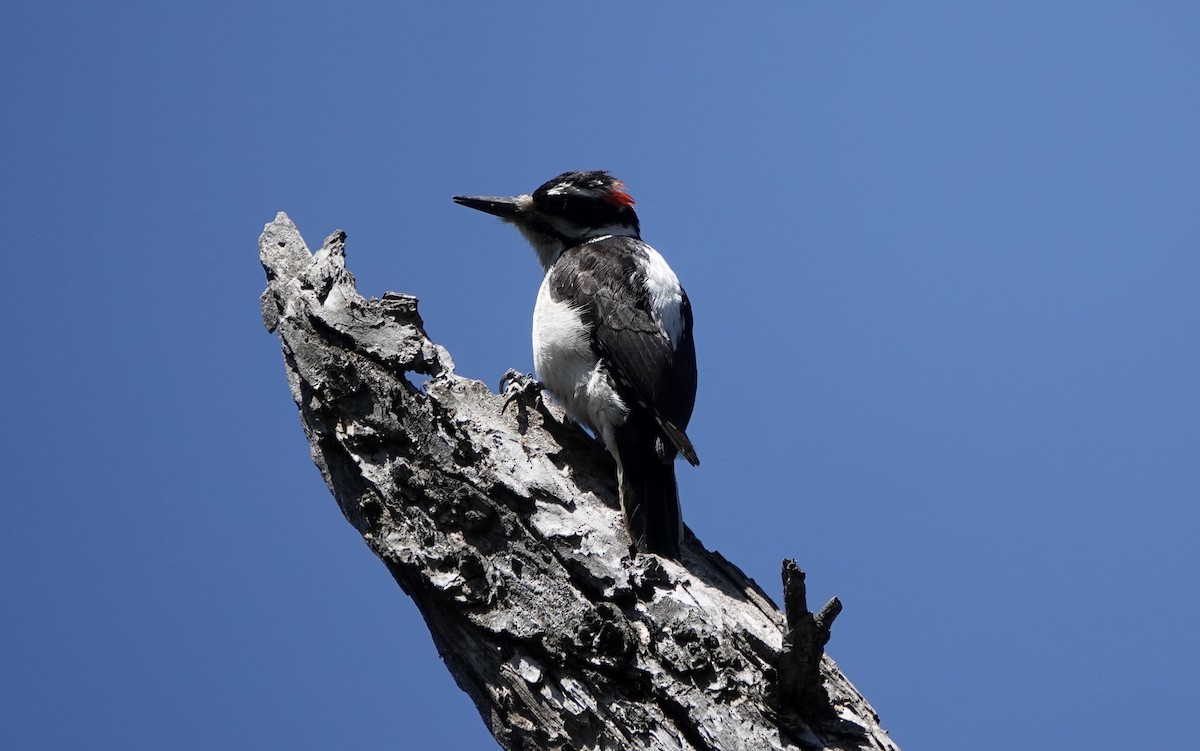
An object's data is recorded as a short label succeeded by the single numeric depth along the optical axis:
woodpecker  7.51
